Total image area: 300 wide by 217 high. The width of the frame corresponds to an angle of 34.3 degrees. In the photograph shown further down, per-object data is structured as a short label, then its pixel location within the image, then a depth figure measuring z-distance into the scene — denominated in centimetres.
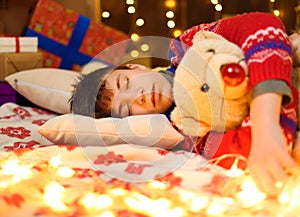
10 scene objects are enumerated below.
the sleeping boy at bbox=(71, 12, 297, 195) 86
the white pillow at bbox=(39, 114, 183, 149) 121
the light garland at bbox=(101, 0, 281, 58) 291
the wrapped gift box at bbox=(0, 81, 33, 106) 213
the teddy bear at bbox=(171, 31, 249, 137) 102
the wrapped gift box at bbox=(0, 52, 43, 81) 230
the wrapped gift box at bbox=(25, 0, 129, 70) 257
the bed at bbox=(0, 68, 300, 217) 83
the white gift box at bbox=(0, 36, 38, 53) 235
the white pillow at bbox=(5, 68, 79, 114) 197
